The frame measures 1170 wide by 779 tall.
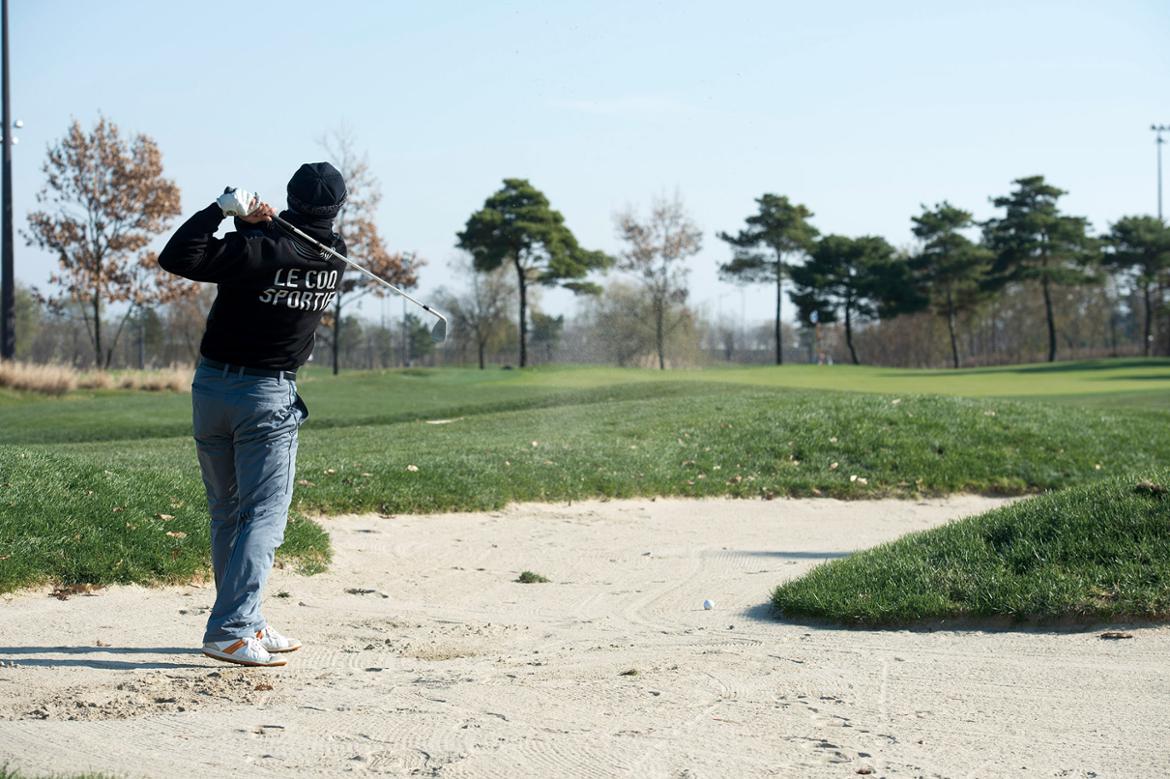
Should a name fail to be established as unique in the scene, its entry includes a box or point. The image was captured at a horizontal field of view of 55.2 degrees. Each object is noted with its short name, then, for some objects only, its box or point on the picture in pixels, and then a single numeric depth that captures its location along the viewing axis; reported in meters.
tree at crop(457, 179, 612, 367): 52.00
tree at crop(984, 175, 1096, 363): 61.84
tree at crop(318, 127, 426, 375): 44.78
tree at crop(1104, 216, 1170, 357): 61.59
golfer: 5.18
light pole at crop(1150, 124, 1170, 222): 84.38
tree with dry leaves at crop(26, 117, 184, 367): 38.66
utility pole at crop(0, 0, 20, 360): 31.75
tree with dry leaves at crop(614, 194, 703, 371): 57.78
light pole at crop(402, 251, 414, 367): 90.51
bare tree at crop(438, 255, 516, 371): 64.88
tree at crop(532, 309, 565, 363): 67.19
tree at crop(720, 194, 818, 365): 66.25
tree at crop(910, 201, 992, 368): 64.50
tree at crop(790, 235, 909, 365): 67.88
